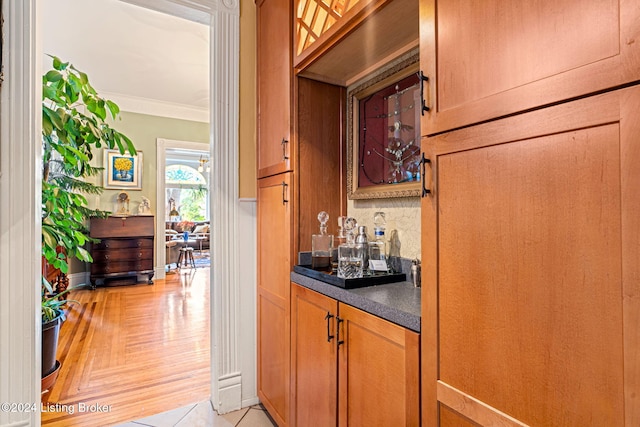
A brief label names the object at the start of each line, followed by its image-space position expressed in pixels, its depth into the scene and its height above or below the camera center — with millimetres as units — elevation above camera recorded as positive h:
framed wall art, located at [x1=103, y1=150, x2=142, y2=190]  5387 +743
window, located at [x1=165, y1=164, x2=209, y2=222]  11031 +785
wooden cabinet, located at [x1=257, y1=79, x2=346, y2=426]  1727 +42
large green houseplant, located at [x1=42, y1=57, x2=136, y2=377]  2039 +466
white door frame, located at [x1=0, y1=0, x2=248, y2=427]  1465 +31
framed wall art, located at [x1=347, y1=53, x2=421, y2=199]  1514 +416
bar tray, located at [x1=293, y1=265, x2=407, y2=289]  1307 -269
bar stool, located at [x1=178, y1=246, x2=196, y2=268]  6688 -801
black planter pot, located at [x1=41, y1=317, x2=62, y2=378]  2098 -836
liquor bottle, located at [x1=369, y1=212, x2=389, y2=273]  1552 -163
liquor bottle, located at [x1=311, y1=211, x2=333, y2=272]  1647 -168
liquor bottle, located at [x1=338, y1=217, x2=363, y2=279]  1412 -194
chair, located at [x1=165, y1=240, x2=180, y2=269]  6712 -826
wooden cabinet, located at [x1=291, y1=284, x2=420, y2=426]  1010 -555
